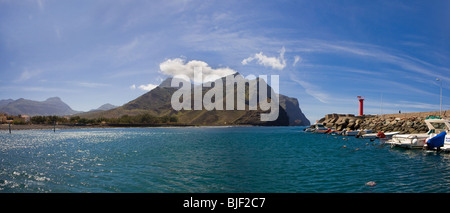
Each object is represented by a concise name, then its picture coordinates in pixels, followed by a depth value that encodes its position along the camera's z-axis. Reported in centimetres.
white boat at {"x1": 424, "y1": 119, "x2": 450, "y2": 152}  4270
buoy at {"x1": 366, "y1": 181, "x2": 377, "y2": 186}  2093
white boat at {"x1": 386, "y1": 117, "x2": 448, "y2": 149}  4844
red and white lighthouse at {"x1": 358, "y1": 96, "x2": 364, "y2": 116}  16460
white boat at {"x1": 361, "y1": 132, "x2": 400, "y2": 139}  8175
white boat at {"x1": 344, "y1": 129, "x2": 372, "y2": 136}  9999
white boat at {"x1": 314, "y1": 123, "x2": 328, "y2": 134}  14519
